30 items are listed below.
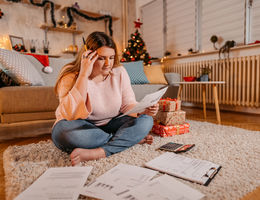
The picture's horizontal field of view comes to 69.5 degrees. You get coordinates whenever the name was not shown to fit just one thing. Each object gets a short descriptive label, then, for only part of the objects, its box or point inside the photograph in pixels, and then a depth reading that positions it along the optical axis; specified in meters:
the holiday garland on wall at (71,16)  3.46
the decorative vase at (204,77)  2.16
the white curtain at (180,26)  3.37
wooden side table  1.95
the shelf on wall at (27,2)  3.20
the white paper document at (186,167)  0.74
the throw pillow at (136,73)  2.54
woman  0.92
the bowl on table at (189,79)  2.30
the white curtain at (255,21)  2.53
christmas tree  3.93
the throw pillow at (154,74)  2.76
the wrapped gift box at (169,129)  1.43
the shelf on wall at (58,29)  3.56
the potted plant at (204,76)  2.16
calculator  1.04
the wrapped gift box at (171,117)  1.47
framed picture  3.21
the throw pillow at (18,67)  1.51
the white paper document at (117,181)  0.61
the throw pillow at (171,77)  2.79
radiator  2.46
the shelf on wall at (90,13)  3.95
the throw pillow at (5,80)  1.49
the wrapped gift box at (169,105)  1.50
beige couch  1.41
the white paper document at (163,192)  0.59
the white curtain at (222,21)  2.71
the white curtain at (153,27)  4.04
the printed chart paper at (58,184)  0.60
